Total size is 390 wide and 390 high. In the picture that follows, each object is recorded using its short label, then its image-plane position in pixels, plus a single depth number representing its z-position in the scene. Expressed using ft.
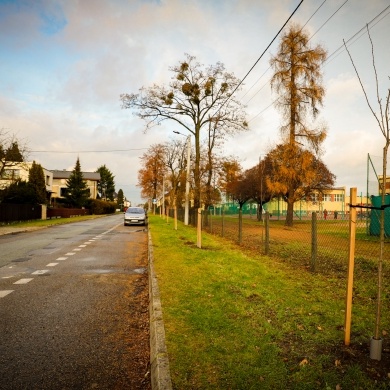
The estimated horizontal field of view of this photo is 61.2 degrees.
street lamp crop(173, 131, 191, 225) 84.85
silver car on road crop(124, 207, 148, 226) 96.84
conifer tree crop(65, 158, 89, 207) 207.31
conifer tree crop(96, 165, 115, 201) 366.22
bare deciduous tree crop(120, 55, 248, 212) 81.20
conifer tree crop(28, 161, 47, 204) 129.74
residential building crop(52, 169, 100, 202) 282.79
